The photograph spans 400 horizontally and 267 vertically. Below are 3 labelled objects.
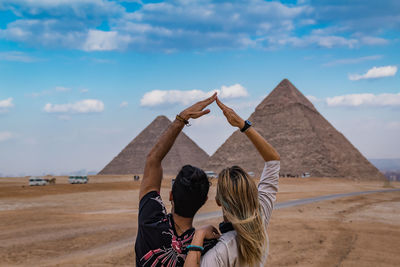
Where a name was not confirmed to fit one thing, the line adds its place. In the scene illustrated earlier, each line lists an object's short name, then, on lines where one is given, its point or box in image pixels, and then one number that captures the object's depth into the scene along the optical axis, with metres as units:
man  2.48
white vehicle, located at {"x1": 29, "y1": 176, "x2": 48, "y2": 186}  47.33
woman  2.44
